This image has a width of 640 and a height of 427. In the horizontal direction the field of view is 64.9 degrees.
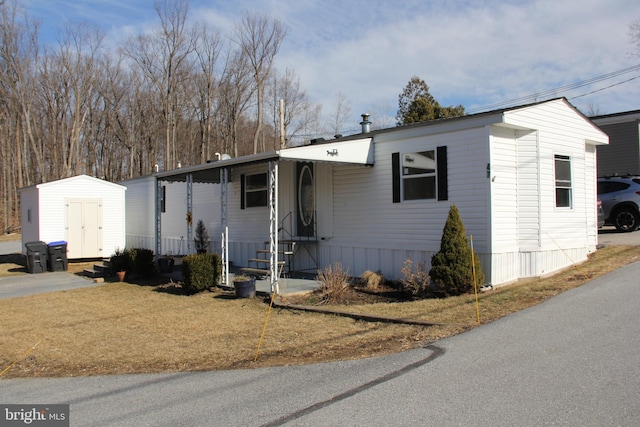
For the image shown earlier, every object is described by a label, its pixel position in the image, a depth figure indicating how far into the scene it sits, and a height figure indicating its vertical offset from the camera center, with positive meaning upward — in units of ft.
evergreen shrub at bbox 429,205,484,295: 28.32 -2.14
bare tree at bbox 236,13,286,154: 111.45 +37.03
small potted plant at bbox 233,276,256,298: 32.55 -3.99
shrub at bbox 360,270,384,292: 33.42 -3.77
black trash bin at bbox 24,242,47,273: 50.83 -2.79
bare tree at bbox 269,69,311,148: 120.25 +27.93
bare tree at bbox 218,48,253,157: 116.53 +29.87
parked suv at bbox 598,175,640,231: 47.78 +2.01
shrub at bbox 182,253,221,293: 34.81 -3.09
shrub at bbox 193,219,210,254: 51.74 -1.05
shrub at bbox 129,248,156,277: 44.60 -3.05
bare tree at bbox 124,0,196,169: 113.29 +34.10
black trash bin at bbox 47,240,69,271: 52.31 -2.81
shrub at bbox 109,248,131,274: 44.96 -3.06
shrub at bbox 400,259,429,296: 30.60 -3.49
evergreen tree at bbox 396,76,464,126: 92.22 +22.01
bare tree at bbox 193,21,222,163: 118.52 +30.51
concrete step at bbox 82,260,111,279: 46.77 -4.05
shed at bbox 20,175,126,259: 57.00 +1.64
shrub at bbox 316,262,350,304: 30.19 -3.74
